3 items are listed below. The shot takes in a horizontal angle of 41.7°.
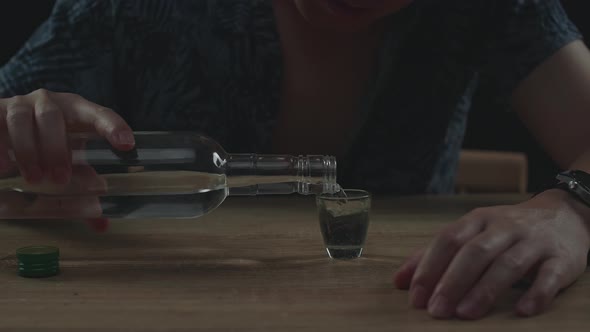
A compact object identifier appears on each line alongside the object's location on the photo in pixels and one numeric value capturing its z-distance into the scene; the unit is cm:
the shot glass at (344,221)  86
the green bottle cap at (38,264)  81
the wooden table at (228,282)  68
